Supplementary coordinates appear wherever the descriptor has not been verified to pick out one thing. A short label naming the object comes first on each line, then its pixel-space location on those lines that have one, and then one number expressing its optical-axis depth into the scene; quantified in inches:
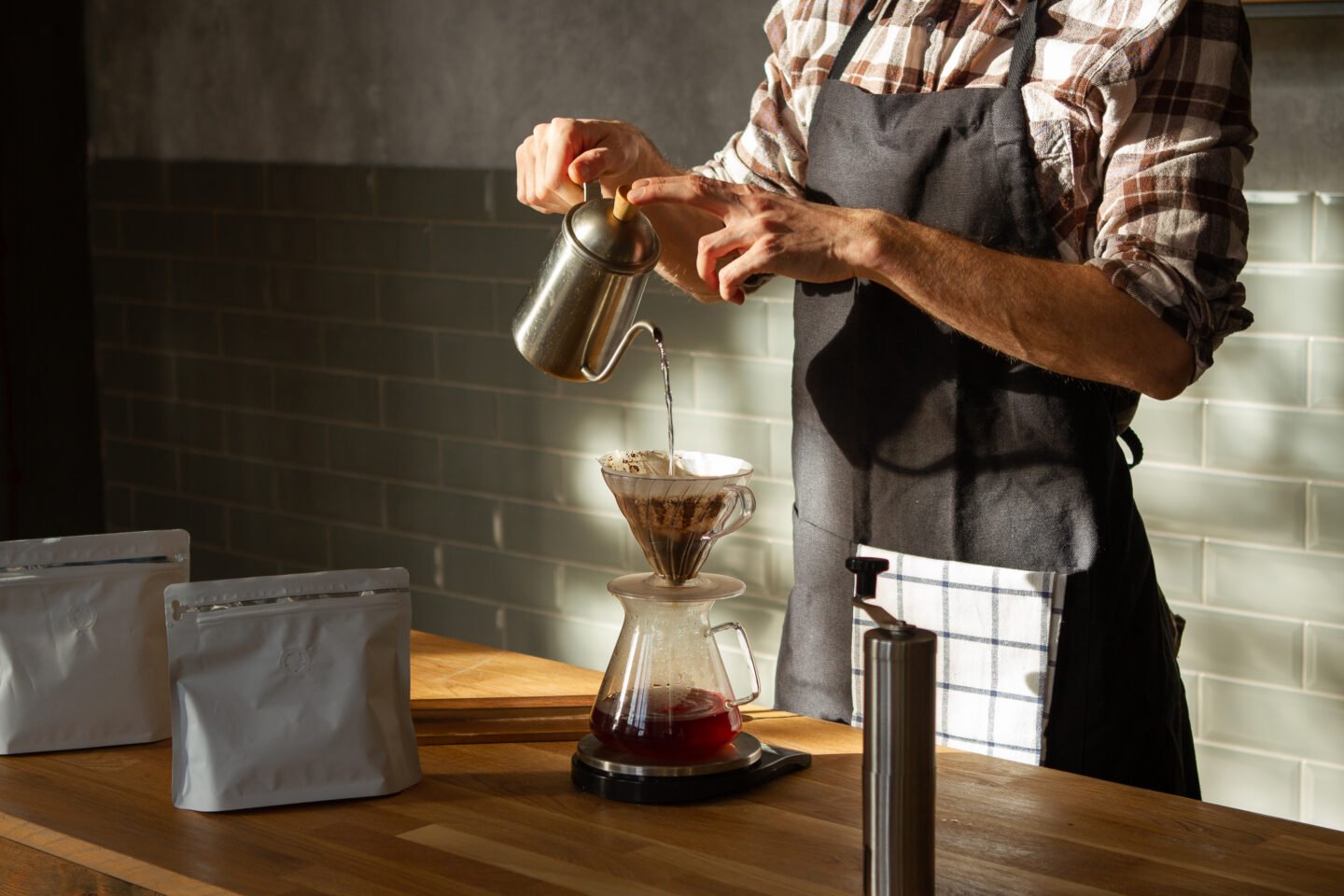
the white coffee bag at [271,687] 89.2
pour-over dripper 90.4
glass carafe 91.4
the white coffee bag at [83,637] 93.4
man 101.3
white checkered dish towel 105.6
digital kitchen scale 90.4
